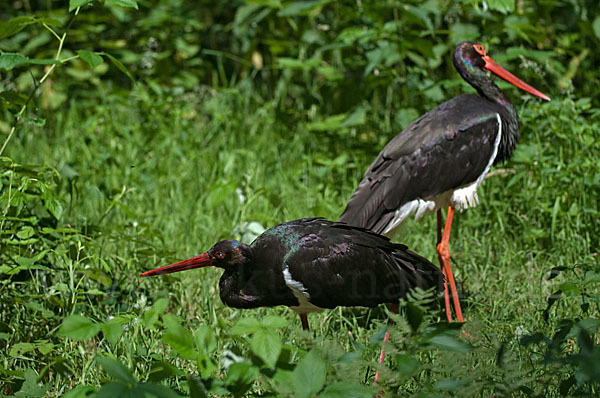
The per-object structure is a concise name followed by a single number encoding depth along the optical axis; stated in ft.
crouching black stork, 79.19
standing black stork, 80.55
